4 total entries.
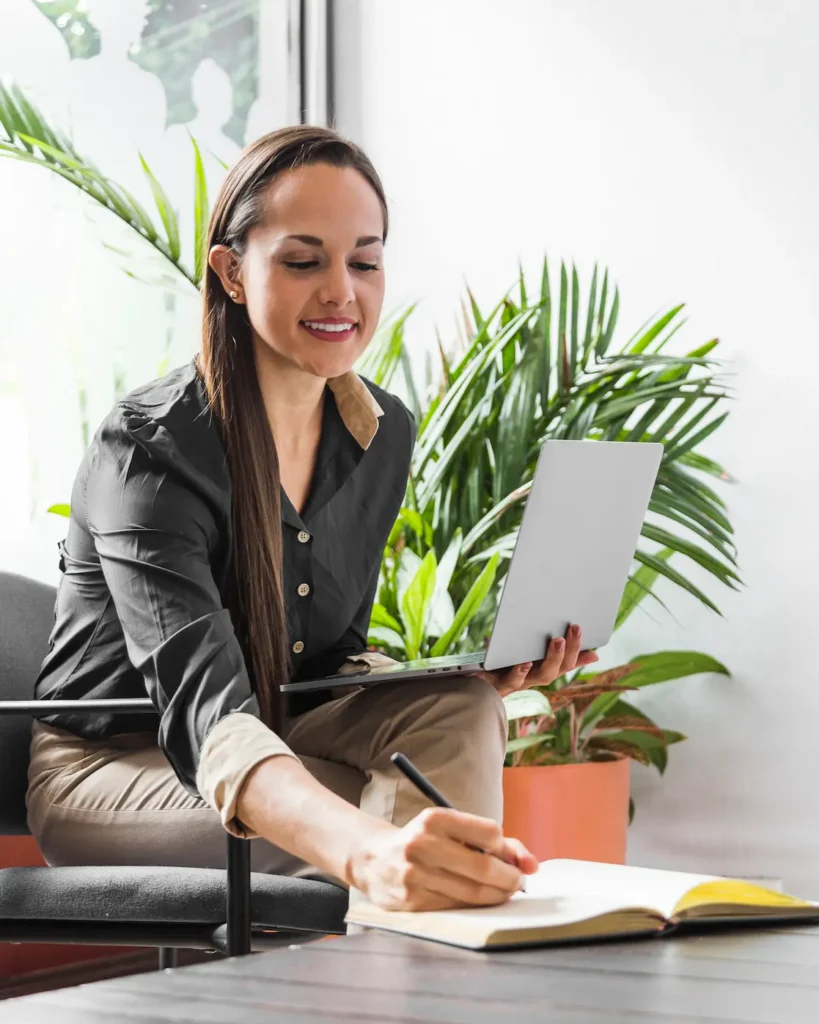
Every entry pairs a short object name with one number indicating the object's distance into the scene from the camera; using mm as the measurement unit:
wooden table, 1430
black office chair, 2088
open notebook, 1708
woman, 2096
